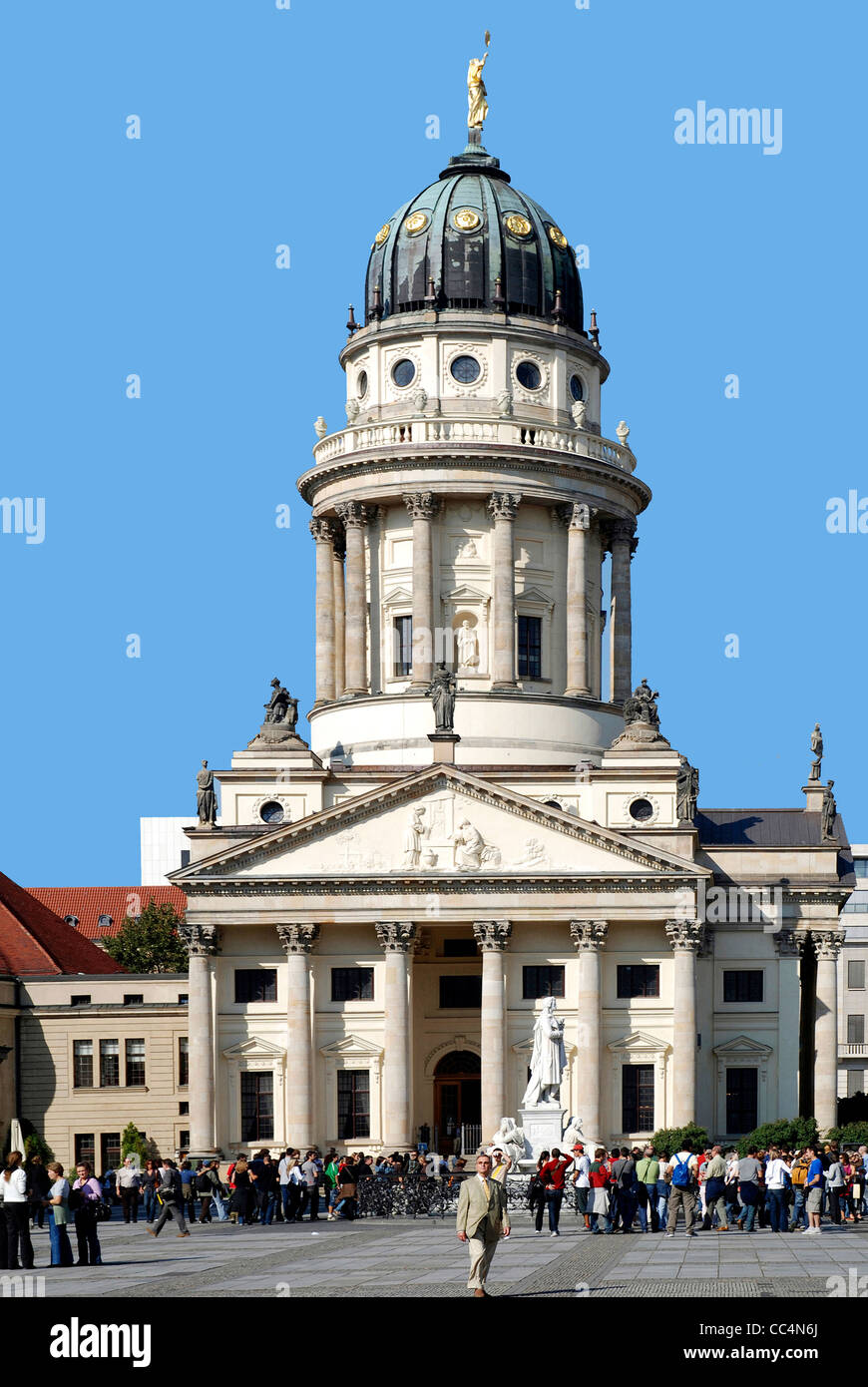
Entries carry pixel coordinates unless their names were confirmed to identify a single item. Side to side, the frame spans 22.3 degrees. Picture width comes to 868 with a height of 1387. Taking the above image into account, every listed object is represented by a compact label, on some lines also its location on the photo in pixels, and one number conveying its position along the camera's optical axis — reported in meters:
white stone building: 76.94
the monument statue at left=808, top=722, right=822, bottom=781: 89.06
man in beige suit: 25.77
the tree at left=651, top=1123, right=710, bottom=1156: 72.00
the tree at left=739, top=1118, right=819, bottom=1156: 70.88
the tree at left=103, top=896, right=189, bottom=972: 111.00
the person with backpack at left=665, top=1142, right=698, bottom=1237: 42.91
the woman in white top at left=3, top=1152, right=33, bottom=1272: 33.69
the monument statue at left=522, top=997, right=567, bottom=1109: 58.72
